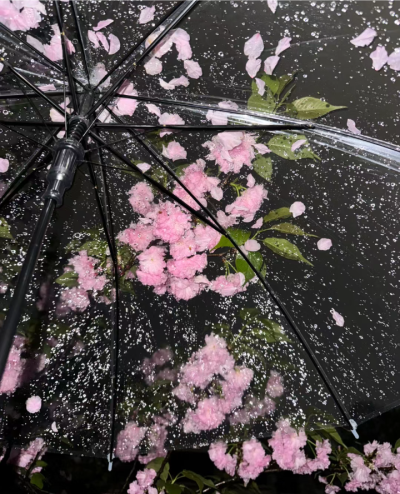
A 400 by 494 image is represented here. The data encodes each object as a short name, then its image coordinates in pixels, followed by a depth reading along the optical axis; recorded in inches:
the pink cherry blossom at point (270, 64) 34.1
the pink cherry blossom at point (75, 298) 41.2
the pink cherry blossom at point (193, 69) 35.4
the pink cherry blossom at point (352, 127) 34.6
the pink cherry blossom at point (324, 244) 38.7
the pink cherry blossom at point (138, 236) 39.9
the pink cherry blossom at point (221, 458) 58.6
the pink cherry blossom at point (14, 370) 41.0
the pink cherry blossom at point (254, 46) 33.9
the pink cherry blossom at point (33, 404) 41.4
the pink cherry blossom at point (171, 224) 39.1
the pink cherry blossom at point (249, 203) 38.4
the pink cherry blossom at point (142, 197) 39.8
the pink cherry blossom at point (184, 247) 39.3
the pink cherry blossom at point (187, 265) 39.3
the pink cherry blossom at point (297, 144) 36.9
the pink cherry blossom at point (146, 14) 34.9
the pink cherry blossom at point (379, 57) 33.0
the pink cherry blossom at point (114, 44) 35.4
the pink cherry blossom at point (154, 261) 39.4
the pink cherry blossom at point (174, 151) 38.4
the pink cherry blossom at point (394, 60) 32.5
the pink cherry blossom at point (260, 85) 34.9
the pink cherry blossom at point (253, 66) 34.3
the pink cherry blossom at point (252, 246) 39.5
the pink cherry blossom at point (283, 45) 33.8
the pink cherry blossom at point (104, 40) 35.4
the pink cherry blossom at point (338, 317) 40.1
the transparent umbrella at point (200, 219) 34.4
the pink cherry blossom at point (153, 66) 35.9
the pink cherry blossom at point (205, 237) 39.6
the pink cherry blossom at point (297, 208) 37.9
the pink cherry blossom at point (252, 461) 58.4
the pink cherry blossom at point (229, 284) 40.6
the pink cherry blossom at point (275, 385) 42.2
